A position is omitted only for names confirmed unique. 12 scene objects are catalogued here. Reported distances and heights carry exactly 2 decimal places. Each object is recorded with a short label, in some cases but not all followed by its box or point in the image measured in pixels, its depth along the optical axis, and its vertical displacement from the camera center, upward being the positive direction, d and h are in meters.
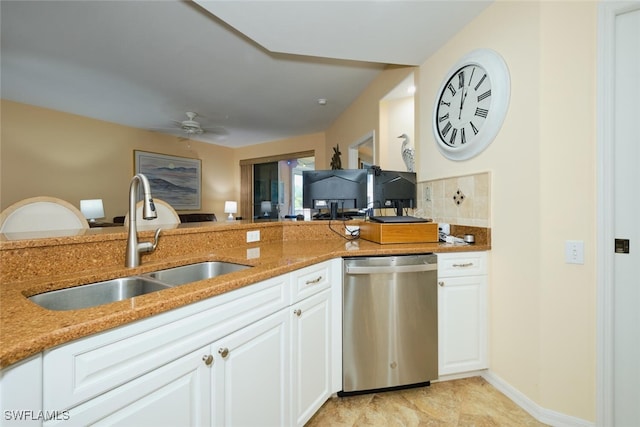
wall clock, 1.64 +0.73
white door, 1.23 -0.04
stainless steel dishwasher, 1.54 -0.64
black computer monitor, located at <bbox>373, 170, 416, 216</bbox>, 2.08 +0.17
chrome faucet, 1.05 -0.01
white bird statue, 2.60 +0.56
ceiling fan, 4.45 +1.63
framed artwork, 5.41 +0.76
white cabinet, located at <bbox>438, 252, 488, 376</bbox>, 1.65 -0.63
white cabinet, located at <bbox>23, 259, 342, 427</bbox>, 0.60 -0.46
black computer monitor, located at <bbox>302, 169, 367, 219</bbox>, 2.12 +0.18
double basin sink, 0.94 -0.30
